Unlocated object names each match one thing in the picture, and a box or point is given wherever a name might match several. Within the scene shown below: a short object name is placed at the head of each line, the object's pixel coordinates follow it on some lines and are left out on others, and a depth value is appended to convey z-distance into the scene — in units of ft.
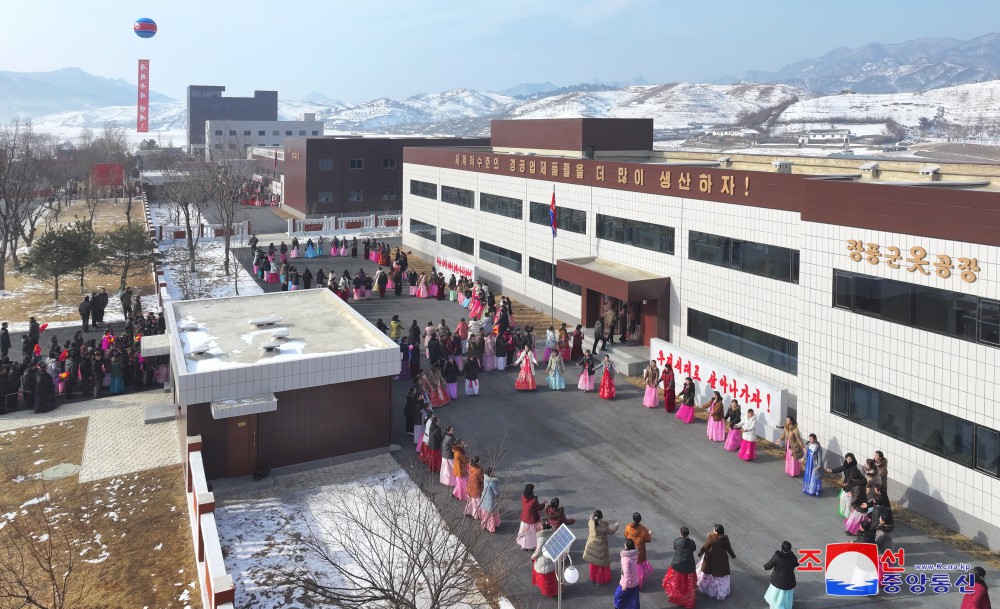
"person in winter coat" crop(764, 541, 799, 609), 38.29
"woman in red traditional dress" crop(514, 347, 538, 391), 76.28
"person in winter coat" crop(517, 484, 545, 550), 45.19
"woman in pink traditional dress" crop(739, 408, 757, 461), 58.85
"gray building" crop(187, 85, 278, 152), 495.82
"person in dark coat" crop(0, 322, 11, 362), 82.23
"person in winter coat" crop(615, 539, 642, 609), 39.22
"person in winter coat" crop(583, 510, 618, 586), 41.81
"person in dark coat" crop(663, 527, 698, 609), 40.01
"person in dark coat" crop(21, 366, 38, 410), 70.95
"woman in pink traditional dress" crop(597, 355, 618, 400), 73.61
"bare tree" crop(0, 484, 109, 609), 40.96
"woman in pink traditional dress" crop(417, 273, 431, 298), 118.93
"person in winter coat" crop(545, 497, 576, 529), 43.36
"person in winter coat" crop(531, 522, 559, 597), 41.45
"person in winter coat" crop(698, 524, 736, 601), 40.64
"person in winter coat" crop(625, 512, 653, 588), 41.78
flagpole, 104.12
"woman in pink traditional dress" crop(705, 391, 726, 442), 62.64
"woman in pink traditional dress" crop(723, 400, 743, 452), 61.00
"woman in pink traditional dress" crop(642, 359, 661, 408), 71.12
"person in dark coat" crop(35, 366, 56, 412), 69.97
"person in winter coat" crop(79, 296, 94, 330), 96.94
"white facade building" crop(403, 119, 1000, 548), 47.37
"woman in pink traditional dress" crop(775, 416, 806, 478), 56.29
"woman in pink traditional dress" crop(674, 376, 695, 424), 67.21
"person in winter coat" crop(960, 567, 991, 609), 35.45
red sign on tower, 571.69
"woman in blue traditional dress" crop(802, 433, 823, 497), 52.70
